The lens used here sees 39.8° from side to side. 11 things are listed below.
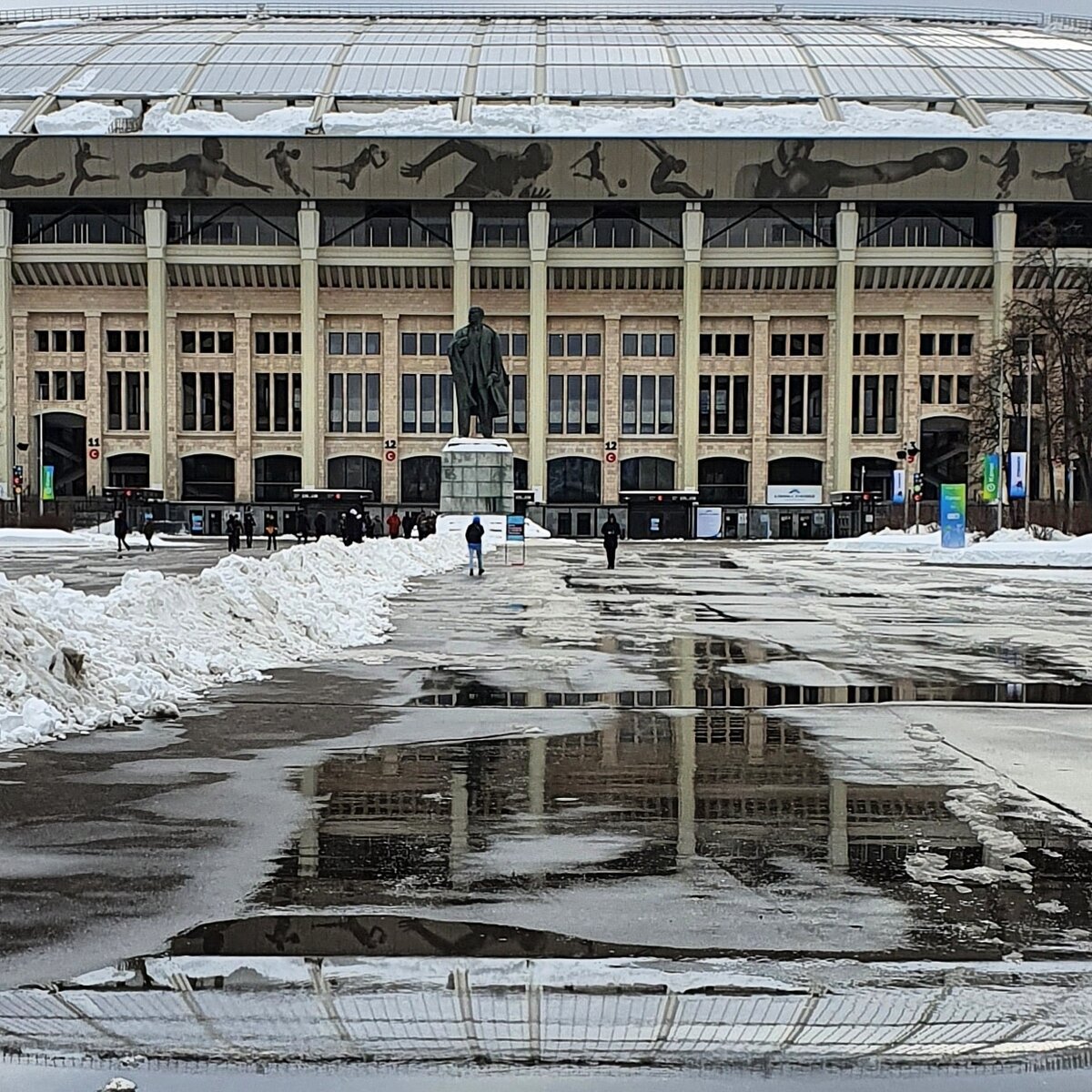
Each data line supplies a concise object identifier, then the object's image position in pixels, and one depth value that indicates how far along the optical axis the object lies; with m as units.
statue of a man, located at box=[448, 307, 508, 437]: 66.81
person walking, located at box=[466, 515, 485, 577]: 38.16
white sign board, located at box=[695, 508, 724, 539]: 95.88
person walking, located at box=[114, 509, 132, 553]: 56.72
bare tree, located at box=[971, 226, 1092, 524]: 67.75
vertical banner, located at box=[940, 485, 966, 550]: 54.78
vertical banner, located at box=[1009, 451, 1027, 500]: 61.69
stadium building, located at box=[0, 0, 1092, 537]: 92.75
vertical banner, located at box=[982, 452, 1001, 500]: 62.06
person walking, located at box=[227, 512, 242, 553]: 57.44
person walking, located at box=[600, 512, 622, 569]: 45.47
